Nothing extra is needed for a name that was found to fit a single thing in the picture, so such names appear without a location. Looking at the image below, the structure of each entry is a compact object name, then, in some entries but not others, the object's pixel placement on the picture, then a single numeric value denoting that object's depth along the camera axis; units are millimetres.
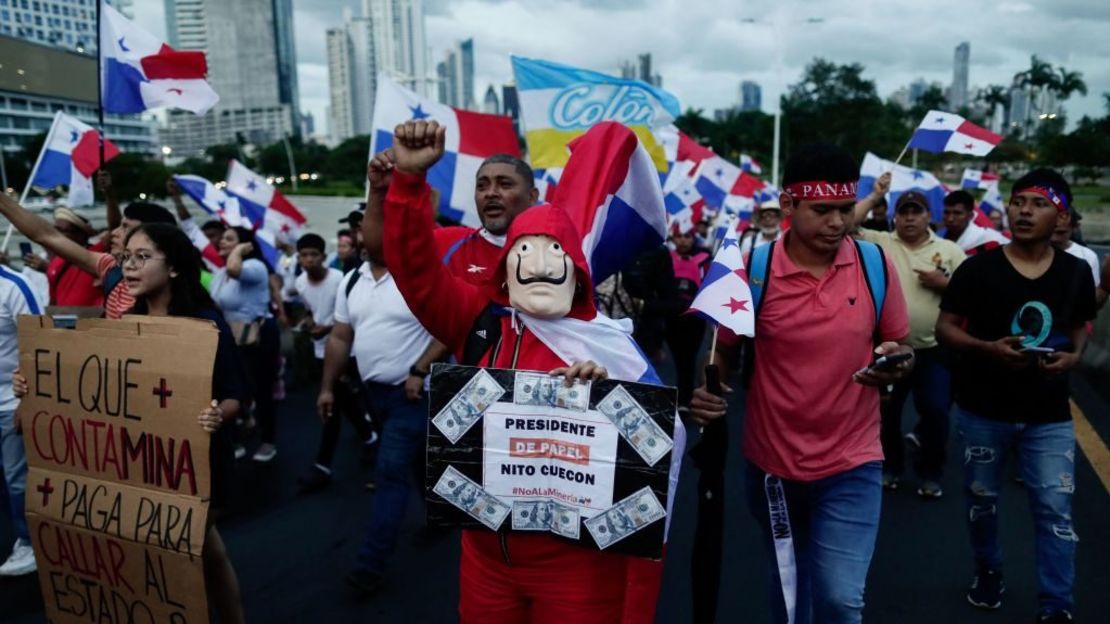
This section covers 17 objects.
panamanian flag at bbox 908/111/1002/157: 6398
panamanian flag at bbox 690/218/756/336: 2490
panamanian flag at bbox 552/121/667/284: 2816
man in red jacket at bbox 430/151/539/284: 3334
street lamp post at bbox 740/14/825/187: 24384
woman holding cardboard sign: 2910
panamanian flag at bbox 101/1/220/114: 5531
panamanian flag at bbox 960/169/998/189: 11156
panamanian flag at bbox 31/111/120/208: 6770
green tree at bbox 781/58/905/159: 49156
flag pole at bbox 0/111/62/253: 6312
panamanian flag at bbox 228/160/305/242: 9164
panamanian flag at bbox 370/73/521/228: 5836
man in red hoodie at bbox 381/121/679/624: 2166
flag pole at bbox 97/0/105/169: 4809
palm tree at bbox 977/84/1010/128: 44809
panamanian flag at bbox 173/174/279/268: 8133
